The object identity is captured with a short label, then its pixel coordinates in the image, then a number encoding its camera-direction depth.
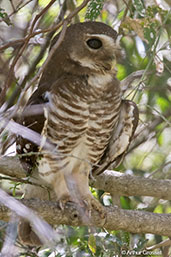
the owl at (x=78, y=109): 5.29
